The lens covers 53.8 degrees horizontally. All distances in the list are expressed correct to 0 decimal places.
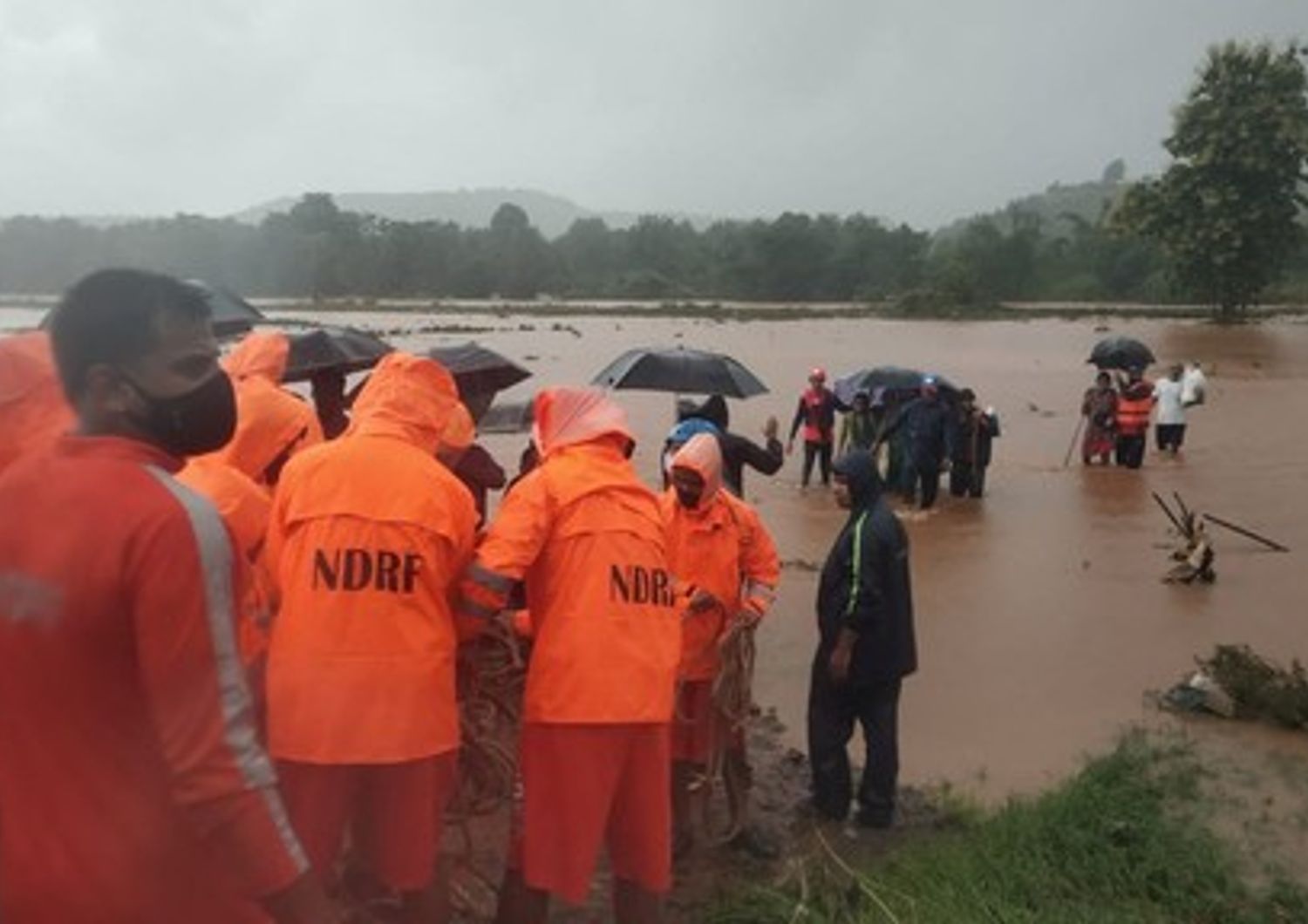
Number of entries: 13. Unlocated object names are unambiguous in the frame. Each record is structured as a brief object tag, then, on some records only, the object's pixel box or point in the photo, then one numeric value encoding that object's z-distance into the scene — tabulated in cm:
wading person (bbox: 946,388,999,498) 1384
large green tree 3912
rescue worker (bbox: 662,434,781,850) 454
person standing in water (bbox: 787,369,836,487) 1423
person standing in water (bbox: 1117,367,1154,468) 1559
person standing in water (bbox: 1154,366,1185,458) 1720
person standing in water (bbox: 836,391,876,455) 1355
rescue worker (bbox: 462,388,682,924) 336
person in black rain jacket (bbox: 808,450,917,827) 495
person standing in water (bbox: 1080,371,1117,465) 1595
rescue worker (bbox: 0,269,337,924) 188
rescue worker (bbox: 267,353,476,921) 304
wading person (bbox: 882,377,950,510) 1302
